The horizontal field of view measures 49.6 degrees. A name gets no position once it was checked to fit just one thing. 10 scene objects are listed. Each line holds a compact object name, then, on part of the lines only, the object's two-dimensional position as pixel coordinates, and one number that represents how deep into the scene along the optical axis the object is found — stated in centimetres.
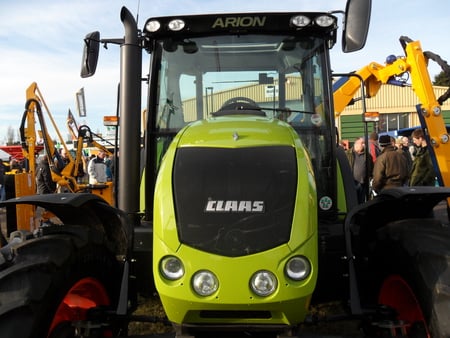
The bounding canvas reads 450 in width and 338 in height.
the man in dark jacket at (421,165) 820
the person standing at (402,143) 1036
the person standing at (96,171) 1305
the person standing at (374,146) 1056
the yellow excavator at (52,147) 944
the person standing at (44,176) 1070
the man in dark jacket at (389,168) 801
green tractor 245
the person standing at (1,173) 1206
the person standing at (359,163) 877
